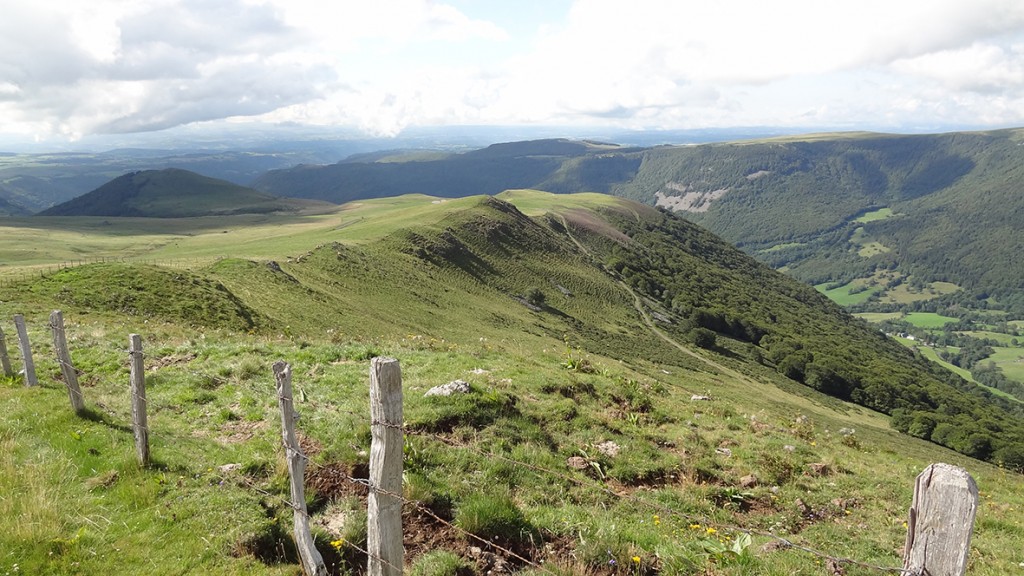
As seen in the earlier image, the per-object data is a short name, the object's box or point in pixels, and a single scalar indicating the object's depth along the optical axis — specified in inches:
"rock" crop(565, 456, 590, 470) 477.4
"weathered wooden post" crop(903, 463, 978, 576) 150.3
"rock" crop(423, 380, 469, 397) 541.3
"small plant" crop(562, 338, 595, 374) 808.3
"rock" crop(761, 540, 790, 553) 349.4
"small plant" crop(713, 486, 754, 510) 458.4
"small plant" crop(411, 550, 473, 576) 283.6
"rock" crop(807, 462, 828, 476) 549.2
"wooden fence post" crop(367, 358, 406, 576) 227.3
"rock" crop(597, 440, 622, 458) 519.4
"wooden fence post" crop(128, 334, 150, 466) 370.6
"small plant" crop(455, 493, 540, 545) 326.3
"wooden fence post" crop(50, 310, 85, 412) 463.5
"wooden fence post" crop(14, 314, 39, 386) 528.1
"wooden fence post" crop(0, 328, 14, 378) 587.3
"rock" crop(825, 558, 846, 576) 339.3
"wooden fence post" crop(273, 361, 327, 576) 274.8
